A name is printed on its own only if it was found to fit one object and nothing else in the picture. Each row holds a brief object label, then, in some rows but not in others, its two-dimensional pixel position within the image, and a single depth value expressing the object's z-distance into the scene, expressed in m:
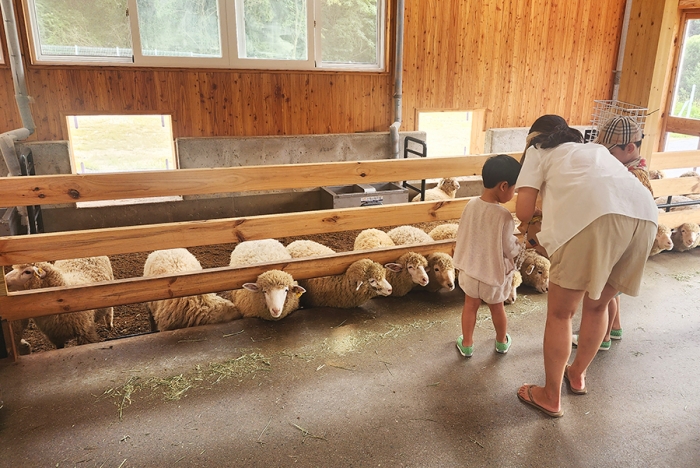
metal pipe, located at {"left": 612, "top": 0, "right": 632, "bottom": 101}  9.79
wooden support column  3.62
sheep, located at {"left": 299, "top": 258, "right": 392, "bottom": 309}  3.72
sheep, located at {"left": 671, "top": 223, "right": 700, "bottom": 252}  5.06
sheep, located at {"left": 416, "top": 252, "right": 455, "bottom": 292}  3.91
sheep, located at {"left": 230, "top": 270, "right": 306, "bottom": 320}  3.44
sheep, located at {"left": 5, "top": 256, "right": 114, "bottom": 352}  3.42
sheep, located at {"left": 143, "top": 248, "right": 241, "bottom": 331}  3.63
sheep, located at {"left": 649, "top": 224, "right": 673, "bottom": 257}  4.77
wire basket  3.69
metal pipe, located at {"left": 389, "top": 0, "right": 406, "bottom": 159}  7.73
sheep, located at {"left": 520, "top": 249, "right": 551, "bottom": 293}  4.20
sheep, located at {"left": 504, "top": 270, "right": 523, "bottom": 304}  3.92
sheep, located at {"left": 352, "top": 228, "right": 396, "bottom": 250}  4.45
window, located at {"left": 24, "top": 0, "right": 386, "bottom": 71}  6.44
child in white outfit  2.64
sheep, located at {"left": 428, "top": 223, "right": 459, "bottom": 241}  4.73
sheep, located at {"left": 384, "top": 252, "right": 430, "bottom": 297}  3.88
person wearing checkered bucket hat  2.74
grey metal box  6.75
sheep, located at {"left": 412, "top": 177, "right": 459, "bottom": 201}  7.38
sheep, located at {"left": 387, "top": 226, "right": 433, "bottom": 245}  4.59
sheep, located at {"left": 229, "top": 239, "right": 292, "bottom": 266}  4.17
